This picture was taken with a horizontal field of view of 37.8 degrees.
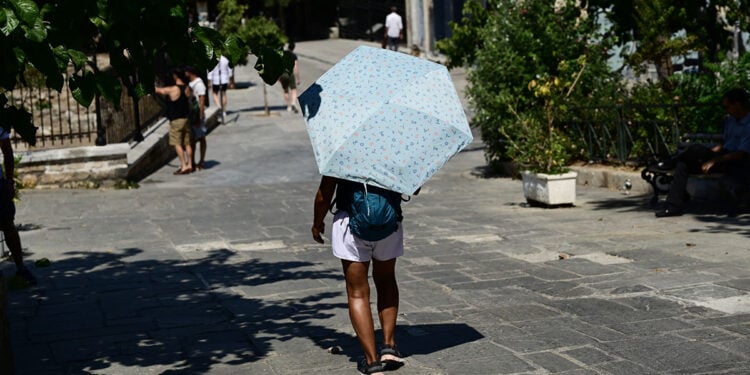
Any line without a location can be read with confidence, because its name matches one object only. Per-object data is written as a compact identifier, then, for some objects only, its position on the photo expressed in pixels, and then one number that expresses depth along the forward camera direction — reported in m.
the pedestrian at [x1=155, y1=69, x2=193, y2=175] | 17.39
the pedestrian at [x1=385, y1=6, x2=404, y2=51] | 35.41
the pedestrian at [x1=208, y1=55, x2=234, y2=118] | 25.00
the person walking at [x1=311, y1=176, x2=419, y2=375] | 5.87
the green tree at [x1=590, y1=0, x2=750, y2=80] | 13.95
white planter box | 12.75
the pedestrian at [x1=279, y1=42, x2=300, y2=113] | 25.55
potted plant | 12.83
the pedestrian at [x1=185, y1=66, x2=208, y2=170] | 17.98
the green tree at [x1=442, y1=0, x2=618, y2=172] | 15.78
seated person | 11.14
